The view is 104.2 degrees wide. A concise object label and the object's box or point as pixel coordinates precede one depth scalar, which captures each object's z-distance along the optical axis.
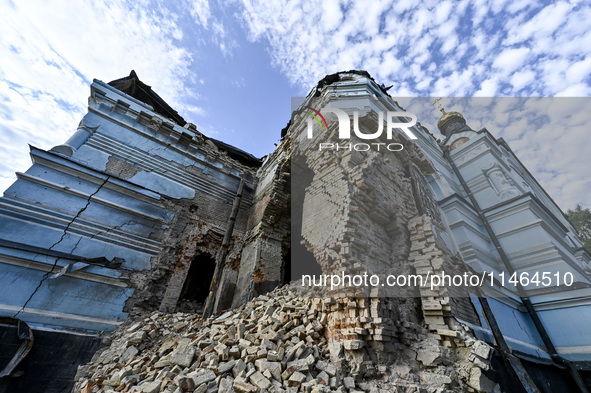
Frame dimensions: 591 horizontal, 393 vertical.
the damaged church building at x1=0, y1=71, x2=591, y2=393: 2.95
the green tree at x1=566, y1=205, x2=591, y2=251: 14.33
